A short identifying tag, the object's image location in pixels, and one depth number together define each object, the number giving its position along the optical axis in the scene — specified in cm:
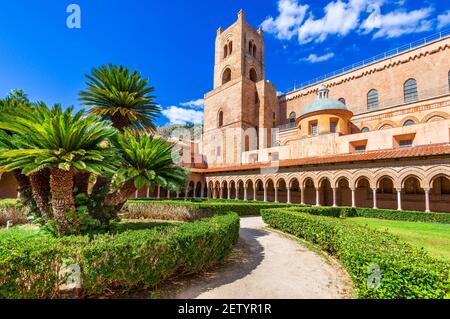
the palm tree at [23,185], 862
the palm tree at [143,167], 762
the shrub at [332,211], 1427
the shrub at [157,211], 1494
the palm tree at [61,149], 599
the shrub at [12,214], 1248
